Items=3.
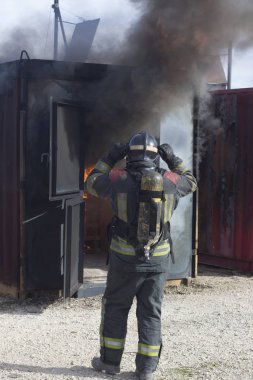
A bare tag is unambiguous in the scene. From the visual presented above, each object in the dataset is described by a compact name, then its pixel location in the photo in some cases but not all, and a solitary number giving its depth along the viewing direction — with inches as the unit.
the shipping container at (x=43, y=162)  238.2
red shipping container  321.1
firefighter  159.0
